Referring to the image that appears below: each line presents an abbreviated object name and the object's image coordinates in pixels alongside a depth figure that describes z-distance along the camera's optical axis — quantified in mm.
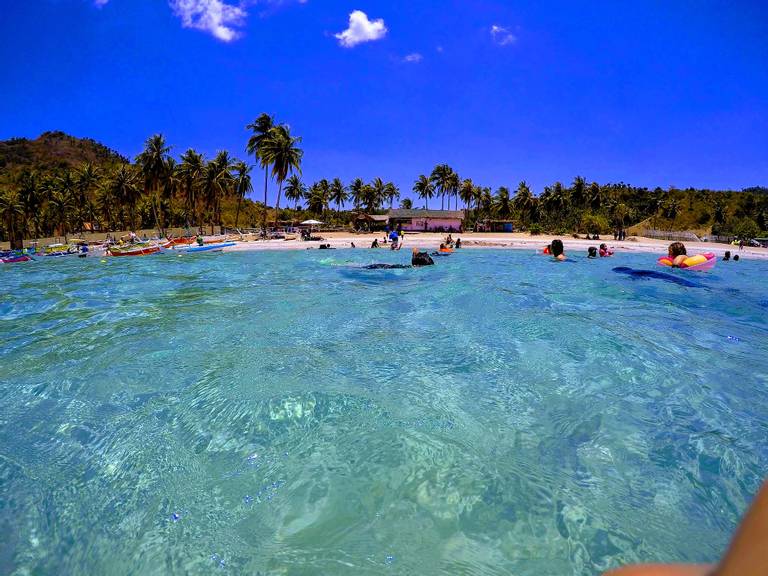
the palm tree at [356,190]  85312
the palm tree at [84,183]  55394
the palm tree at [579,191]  75750
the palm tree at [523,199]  76750
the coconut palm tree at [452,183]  80562
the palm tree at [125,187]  53688
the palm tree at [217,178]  54594
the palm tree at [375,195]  80438
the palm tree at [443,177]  80919
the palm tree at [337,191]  88000
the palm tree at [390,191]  91306
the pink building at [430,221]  63344
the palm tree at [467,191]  78875
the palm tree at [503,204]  80250
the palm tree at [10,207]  46625
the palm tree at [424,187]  84562
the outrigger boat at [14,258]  28344
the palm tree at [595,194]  76062
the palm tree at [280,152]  48781
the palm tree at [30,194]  52094
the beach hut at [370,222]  64125
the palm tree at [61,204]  55938
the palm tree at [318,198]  83312
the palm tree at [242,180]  58156
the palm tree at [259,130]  51531
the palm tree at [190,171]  53281
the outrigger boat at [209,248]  33200
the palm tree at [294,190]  85800
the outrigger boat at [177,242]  35597
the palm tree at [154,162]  48650
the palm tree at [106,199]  59375
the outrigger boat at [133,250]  30203
